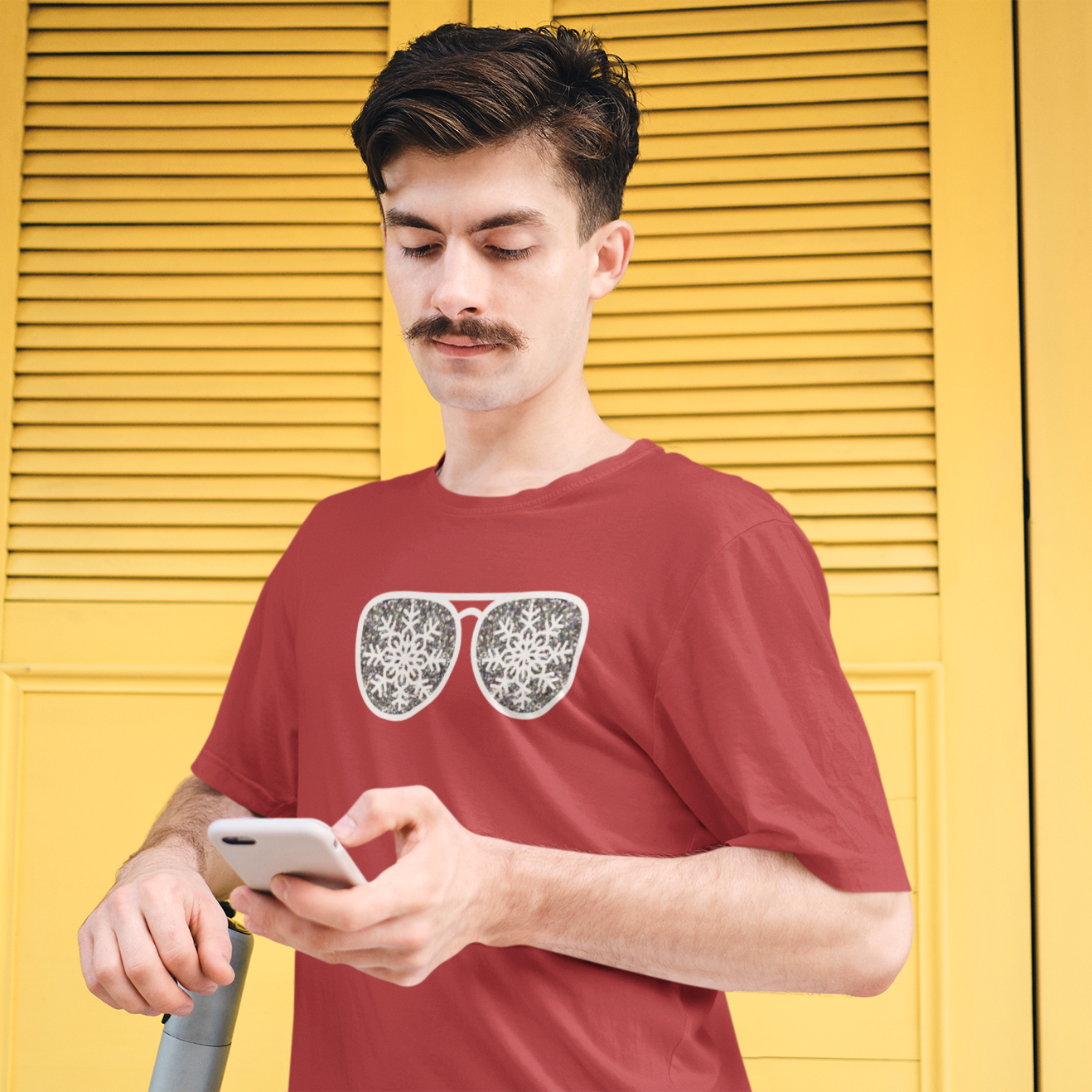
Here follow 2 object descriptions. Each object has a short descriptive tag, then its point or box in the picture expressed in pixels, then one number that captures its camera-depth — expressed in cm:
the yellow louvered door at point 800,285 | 125
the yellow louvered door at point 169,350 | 131
